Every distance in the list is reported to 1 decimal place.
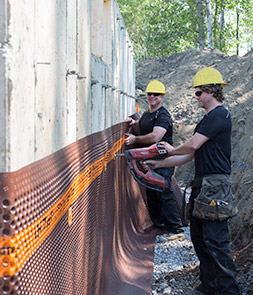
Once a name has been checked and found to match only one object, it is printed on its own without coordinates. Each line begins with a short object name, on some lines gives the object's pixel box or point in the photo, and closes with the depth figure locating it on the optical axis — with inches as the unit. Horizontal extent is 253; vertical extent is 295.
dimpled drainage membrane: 66.2
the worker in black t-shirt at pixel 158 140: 270.5
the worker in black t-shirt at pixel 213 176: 176.1
